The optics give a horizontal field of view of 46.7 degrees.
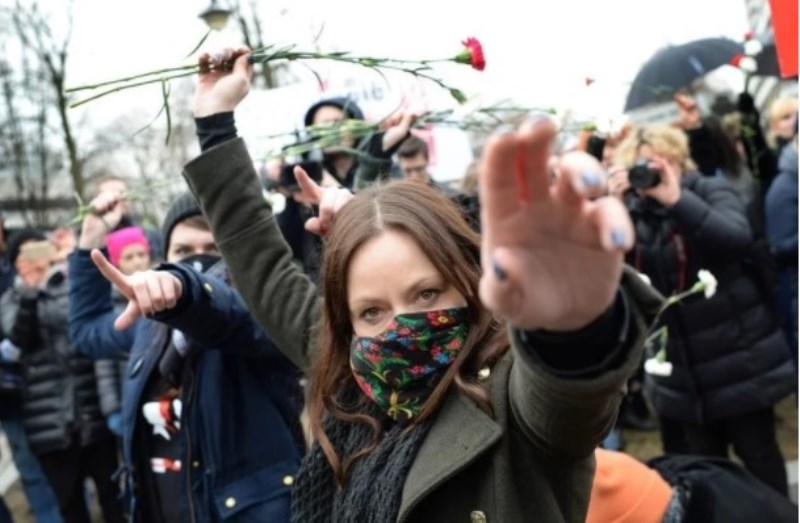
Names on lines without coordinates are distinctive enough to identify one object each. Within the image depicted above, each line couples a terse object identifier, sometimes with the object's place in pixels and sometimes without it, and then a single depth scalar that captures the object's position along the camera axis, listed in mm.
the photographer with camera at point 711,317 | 3480
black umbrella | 5488
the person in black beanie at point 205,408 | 2389
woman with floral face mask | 1013
